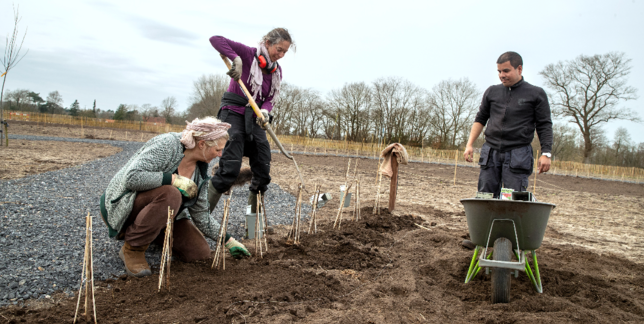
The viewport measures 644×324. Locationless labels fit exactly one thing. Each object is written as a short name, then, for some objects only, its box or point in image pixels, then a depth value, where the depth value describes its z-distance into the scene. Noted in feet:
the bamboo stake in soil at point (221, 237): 7.77
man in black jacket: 9.34
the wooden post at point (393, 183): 15.66
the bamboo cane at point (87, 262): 5.24
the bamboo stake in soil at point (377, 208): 14.91
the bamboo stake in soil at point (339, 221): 12.22
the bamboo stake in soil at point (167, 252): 6.35
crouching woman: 7.04
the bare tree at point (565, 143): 126.21
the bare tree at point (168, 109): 164.14
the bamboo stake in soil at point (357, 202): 13.57
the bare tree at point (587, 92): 94.12
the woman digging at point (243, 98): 10.21
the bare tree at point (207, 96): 121.19
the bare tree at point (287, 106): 115.85
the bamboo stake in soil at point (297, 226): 9.84
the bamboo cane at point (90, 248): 5.16
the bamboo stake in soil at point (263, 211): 9.00
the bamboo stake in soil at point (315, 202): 10.61
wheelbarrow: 6.53
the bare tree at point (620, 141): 111.44
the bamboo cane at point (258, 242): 9.08
